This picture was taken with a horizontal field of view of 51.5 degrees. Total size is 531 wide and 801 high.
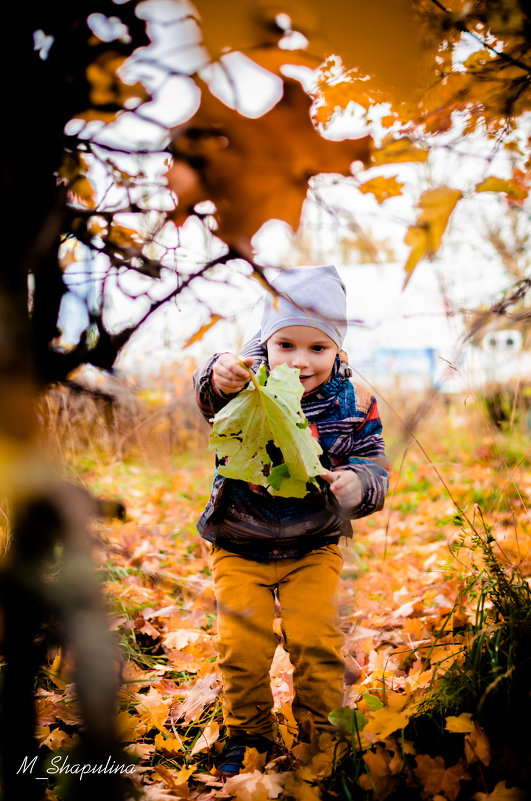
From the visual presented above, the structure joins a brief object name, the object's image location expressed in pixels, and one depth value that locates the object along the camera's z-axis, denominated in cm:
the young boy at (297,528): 169
